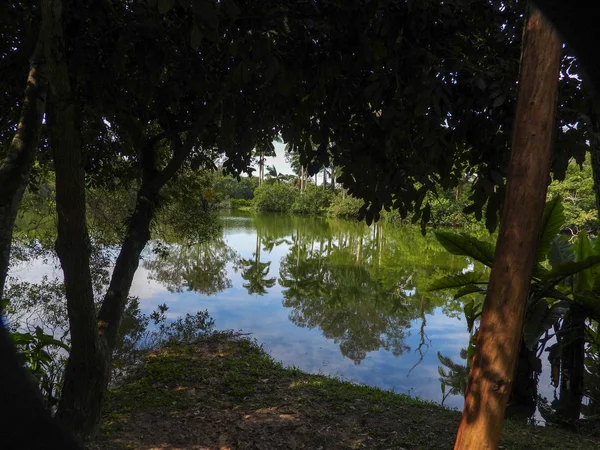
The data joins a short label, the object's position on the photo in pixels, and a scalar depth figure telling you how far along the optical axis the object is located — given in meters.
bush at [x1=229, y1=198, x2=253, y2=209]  52.04
